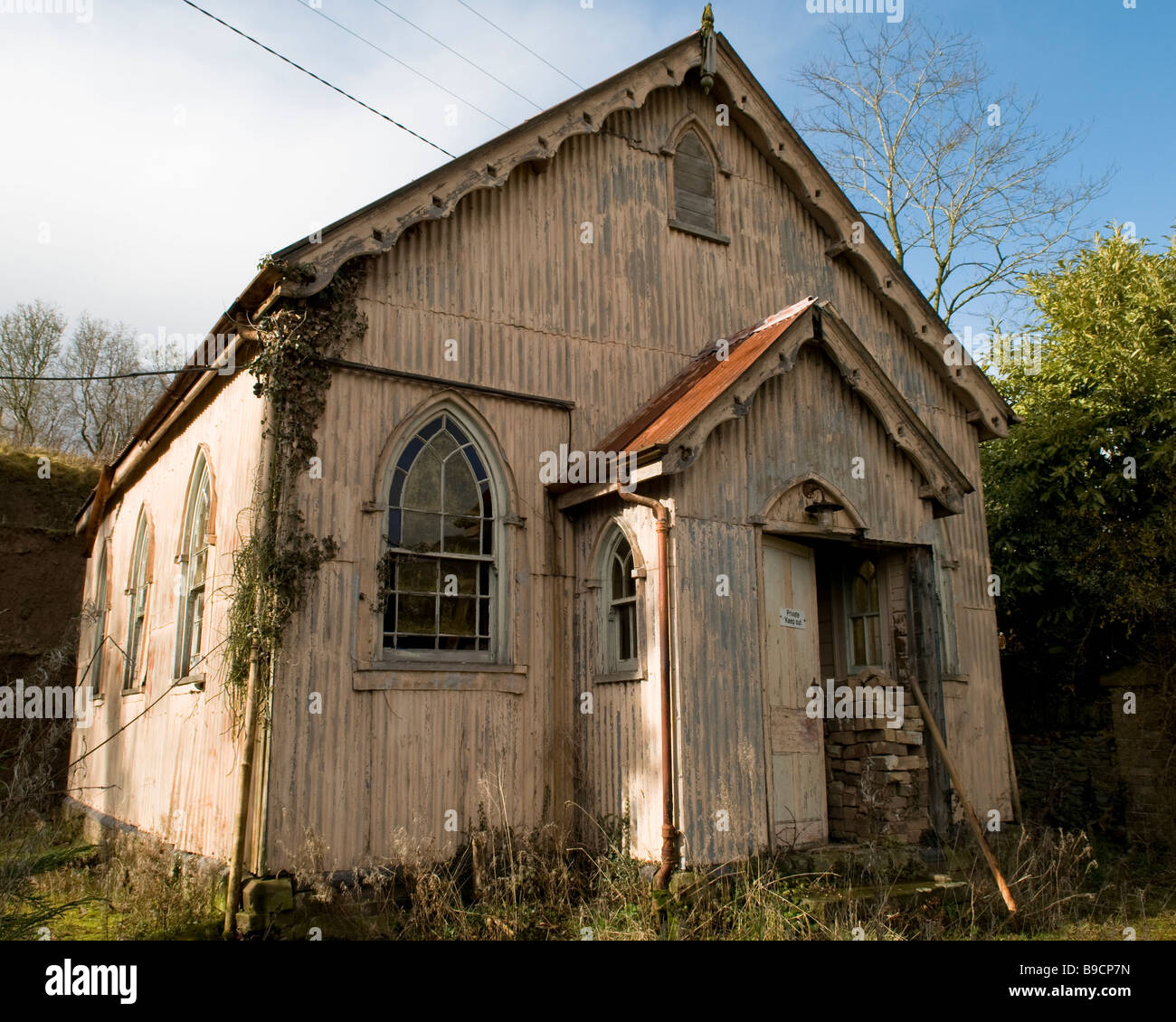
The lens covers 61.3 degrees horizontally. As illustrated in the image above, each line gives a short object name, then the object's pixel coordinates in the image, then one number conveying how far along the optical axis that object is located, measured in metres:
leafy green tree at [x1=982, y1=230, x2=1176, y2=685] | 13.59
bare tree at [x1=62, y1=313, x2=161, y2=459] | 37.50
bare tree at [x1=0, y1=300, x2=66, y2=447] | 34.34
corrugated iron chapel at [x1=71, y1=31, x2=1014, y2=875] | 8.68
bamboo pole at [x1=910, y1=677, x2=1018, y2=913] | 8.59
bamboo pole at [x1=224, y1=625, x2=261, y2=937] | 7.79
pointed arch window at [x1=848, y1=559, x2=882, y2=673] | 11.26
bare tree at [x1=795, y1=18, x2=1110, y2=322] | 25.33
